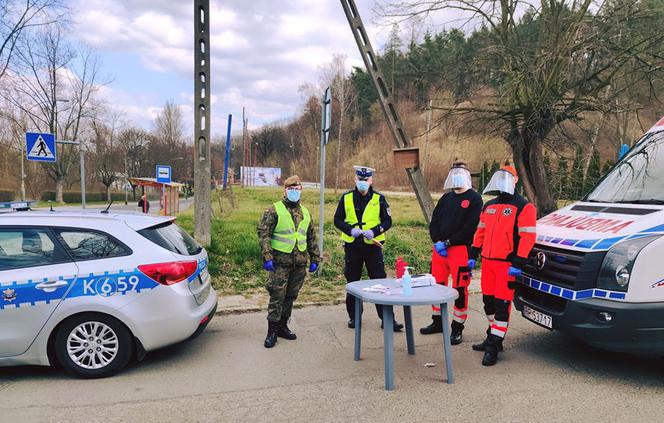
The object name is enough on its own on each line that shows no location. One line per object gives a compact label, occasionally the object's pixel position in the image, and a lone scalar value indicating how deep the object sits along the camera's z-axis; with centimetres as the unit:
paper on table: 437
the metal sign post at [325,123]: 800
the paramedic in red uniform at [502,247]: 470
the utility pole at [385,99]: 967
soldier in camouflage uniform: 533
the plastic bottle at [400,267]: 475
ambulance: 396
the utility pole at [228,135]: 2143
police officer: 573
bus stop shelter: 2502
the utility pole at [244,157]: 6262
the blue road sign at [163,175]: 2295
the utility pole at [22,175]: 4005
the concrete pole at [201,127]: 845
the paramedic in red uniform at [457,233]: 524
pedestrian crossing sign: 1031
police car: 428
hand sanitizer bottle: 434
